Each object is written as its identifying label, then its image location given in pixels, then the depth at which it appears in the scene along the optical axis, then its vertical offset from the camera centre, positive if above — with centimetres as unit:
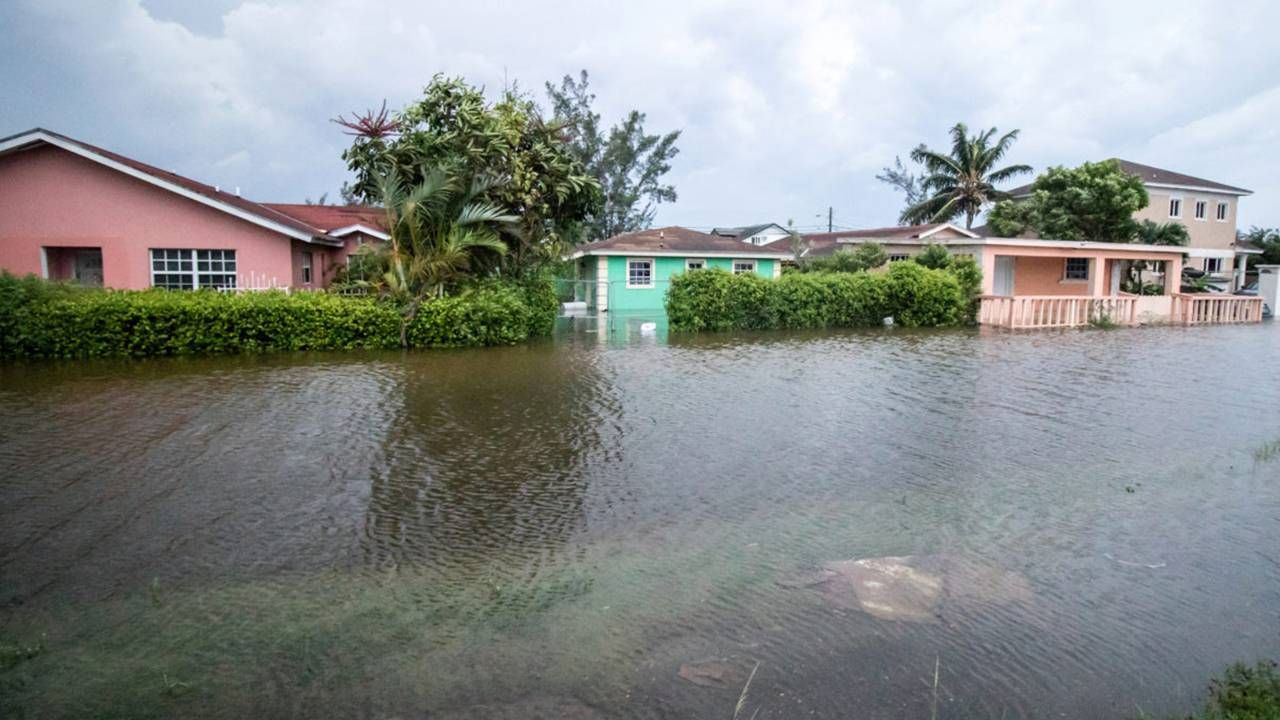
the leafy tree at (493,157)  1936 +317
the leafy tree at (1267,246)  4431 +304
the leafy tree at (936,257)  2725 +131
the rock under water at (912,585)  486 -181
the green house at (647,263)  3134 +116
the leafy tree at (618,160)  4750 +773
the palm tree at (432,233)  1833 +127
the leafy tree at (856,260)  2902 +125
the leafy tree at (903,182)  6378 +879
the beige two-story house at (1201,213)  3984 +432
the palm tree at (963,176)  4388 +654
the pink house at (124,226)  1883 +137
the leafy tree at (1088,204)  3281 +387
